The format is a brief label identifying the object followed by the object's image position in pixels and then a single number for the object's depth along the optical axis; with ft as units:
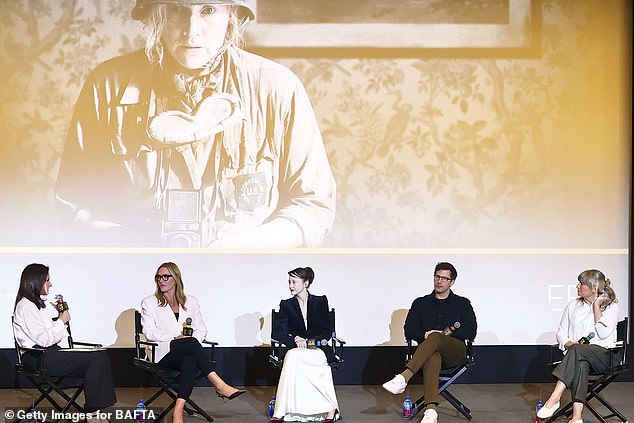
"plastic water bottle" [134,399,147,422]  19.26
